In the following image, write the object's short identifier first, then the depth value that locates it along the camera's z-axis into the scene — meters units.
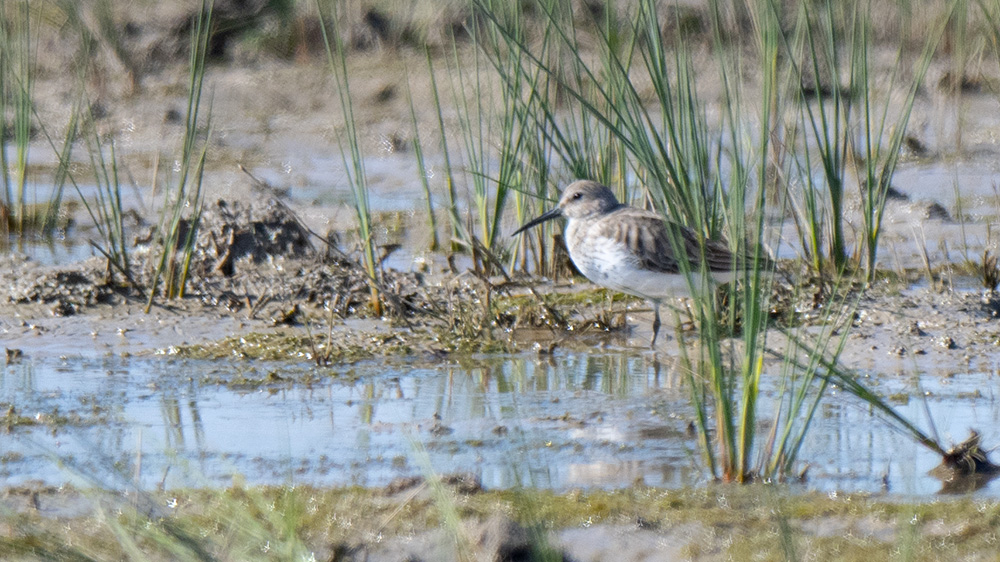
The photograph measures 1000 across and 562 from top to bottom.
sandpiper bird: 11.58
